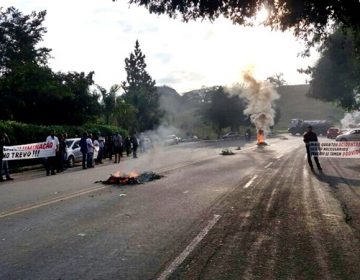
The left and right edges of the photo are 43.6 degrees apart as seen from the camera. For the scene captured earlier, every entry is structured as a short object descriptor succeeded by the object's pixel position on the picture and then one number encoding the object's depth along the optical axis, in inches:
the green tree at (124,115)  1962.4
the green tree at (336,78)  1576.0
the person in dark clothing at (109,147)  1235.9
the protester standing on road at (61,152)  845.8
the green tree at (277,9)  487.2
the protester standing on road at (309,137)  784.9
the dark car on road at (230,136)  2918.1
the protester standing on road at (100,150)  1101.7
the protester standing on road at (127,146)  1390.5
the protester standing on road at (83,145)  927.0
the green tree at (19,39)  1860.2
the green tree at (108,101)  1910.7
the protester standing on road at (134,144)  1240.8
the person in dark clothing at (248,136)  2380.7
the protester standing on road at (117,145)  1107.9
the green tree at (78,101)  1555.1
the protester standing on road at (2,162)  721.6
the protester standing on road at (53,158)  796.1
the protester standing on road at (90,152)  933.3
